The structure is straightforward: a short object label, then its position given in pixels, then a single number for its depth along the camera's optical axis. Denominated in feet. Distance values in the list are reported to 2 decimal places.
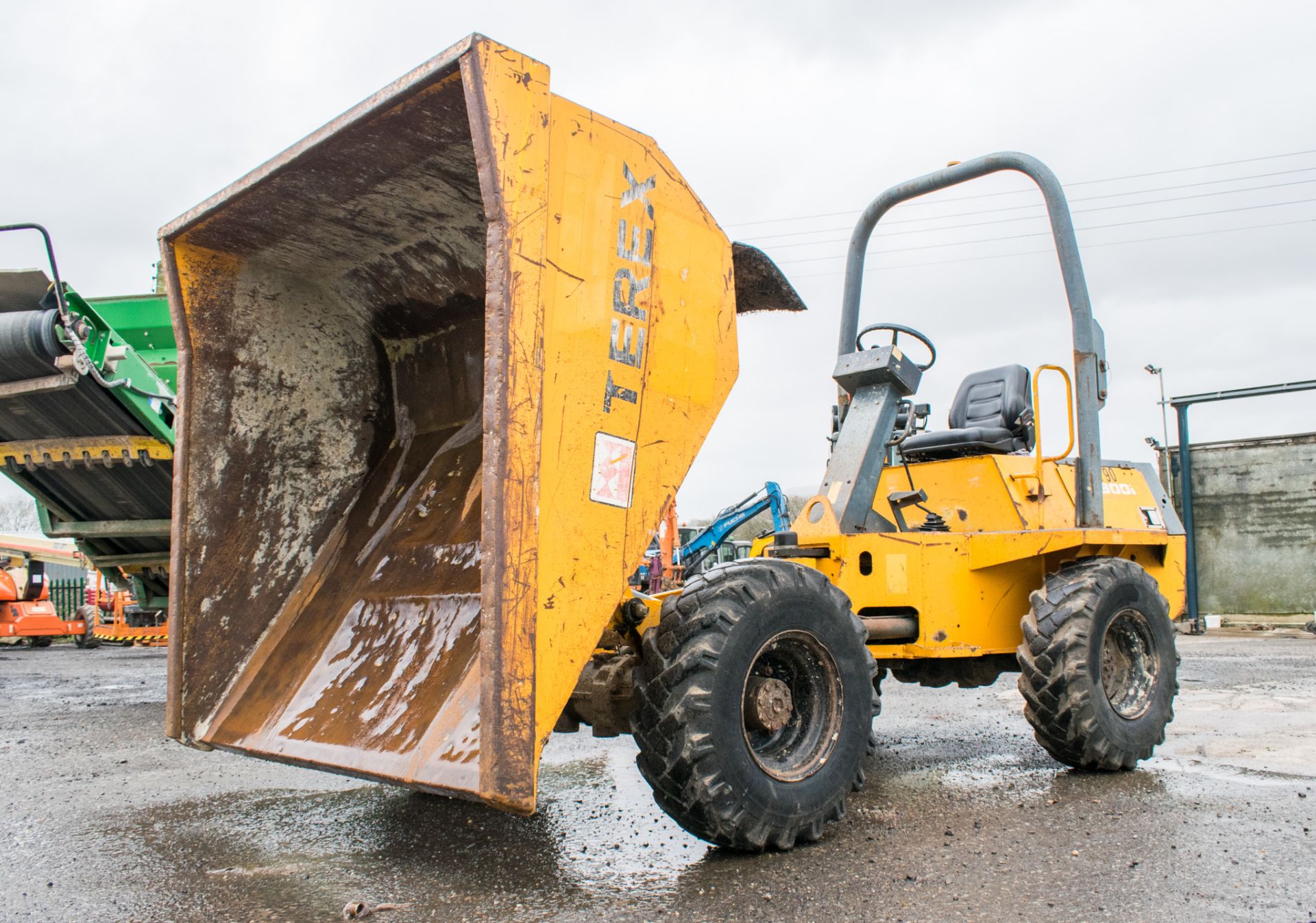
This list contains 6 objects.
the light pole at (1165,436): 52.19
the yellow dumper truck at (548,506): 8.86
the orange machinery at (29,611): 51.88
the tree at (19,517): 191.08
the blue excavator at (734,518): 53.57
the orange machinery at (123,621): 54.90
